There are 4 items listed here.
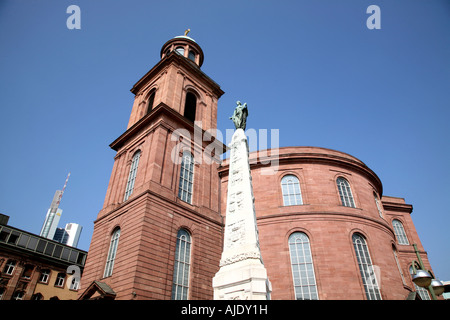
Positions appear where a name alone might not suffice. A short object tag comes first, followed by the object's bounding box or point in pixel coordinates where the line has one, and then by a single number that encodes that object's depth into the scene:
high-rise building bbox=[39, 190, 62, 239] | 171.62
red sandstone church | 15.39
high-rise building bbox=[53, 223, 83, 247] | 197.60
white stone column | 6.05
